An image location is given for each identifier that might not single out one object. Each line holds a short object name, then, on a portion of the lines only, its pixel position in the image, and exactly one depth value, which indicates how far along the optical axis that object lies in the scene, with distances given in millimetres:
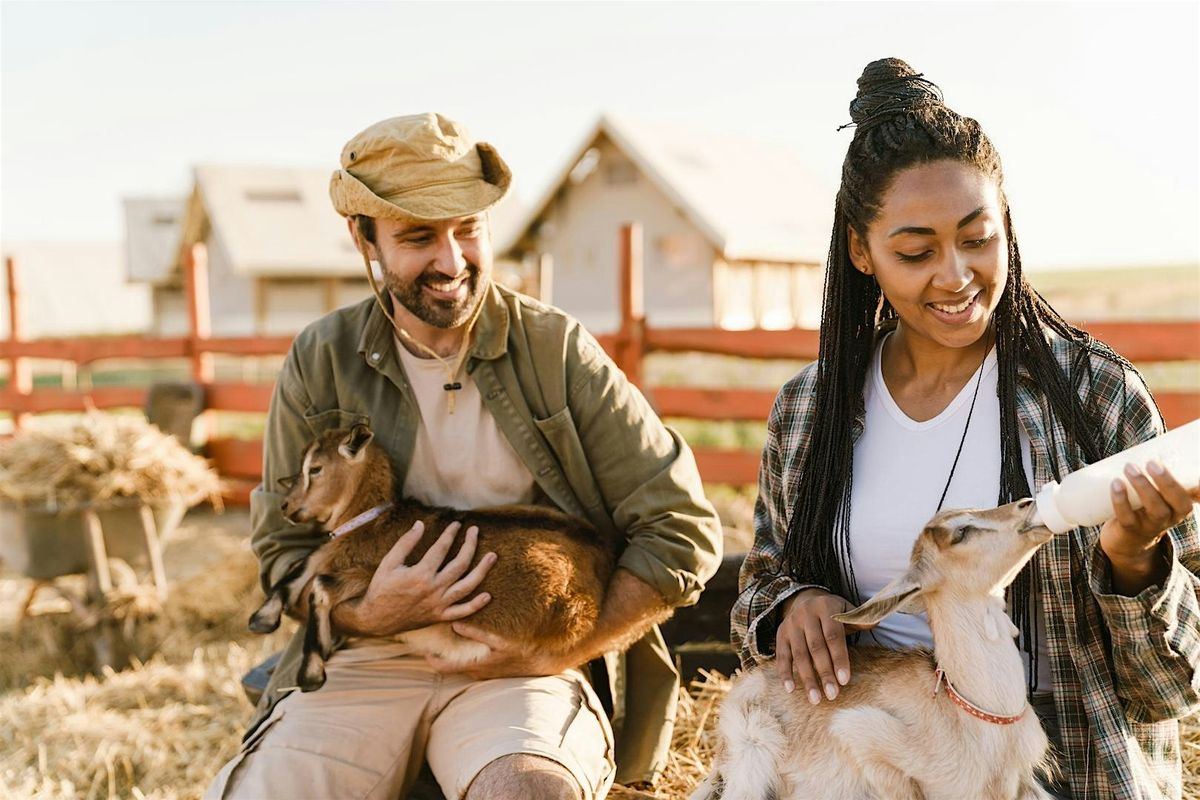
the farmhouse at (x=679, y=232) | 23156
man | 3252
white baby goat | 2334
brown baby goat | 3266
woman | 2502
